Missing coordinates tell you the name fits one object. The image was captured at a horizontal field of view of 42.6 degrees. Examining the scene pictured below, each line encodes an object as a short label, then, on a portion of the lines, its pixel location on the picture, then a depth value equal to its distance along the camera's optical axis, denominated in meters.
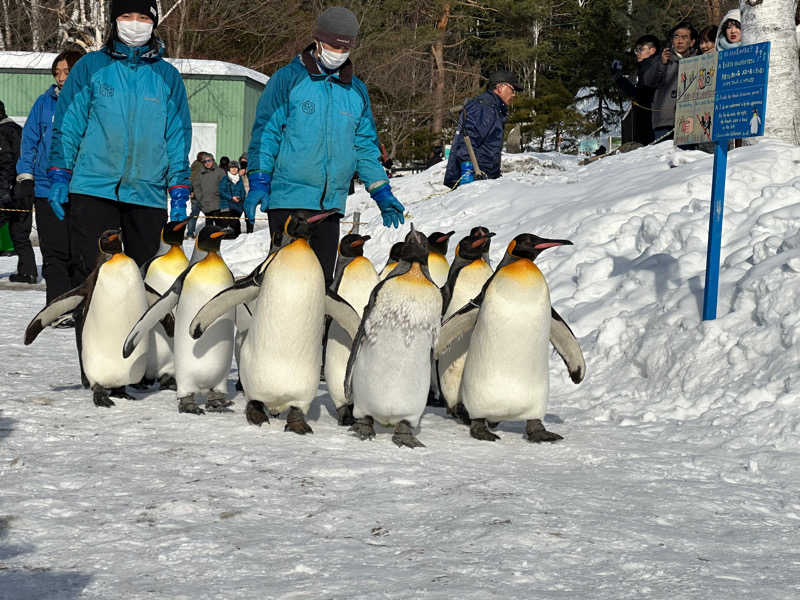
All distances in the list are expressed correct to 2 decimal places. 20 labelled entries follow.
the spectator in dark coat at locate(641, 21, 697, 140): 10.83
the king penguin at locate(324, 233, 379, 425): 4.97
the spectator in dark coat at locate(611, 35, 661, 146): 11.27
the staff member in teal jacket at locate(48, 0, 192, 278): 5.18
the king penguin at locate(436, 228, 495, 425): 5.11
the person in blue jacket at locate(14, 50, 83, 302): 7.42
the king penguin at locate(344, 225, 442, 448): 4.44
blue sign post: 5.80
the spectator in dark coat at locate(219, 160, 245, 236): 17.38
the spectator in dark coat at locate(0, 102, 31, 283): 10.09
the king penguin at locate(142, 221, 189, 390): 5.36
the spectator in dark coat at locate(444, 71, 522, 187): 12.22
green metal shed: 21.88
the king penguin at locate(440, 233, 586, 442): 4.59
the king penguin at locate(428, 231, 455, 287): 5.72
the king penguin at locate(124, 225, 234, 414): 4.80
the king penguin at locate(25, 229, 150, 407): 4.88
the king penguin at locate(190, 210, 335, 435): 4.51
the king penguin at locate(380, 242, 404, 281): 4.70
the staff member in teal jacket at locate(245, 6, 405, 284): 5.14
